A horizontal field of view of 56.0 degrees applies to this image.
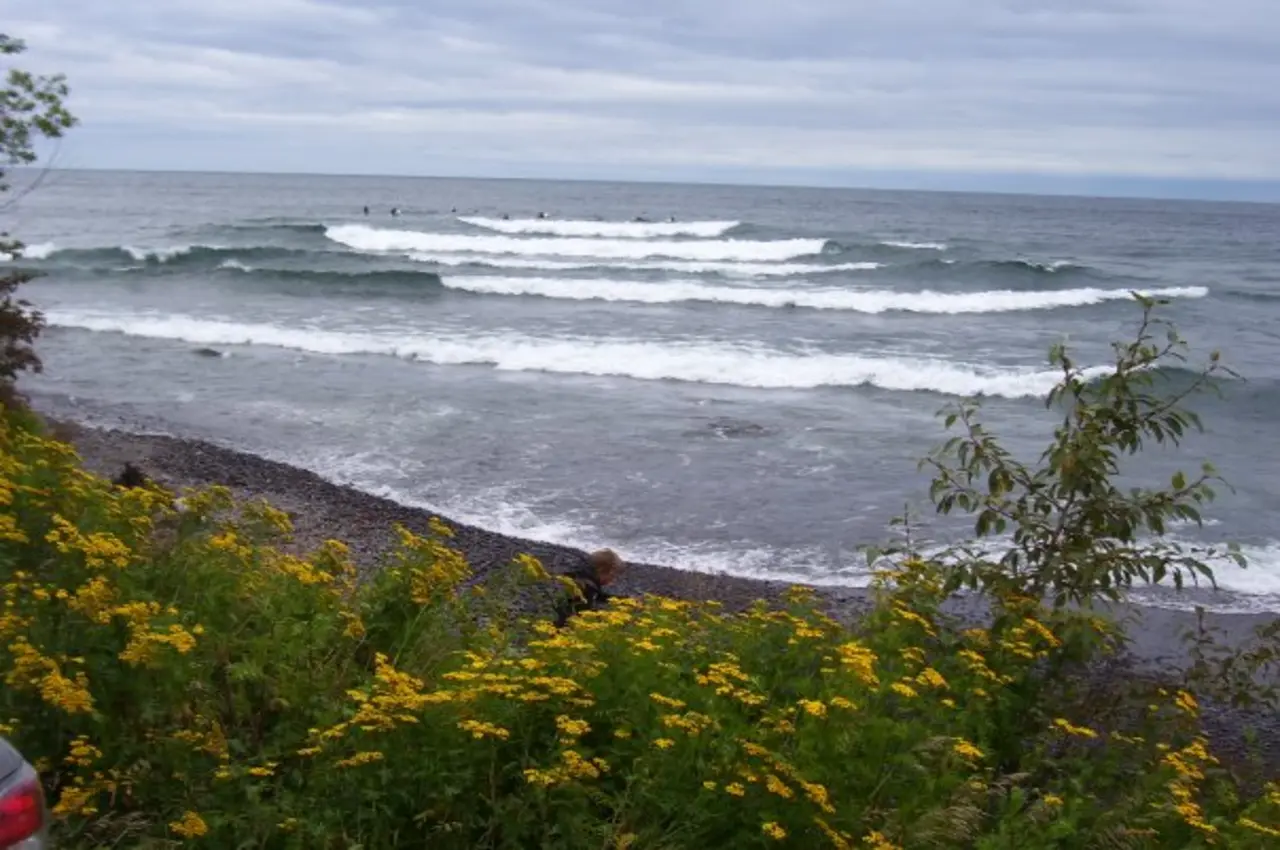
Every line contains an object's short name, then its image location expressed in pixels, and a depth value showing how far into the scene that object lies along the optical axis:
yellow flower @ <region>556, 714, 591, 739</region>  3.76
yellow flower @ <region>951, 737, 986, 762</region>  3.99
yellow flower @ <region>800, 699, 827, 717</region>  3.87
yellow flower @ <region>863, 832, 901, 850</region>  3.60
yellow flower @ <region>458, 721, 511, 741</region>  3.71
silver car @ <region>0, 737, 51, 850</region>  2.81
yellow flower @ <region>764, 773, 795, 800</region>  3.64
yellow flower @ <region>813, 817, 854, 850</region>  3.70
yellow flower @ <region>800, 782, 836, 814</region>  3.66
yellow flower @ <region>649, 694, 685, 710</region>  3.94
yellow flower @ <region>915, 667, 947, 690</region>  4.32
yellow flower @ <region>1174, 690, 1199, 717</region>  4.81
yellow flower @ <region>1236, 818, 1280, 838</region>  3.85
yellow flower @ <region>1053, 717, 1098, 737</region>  4.35
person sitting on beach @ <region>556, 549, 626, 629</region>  8.86
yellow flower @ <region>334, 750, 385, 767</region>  3.70
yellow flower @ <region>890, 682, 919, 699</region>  4.06
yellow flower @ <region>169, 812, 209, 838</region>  3.54
